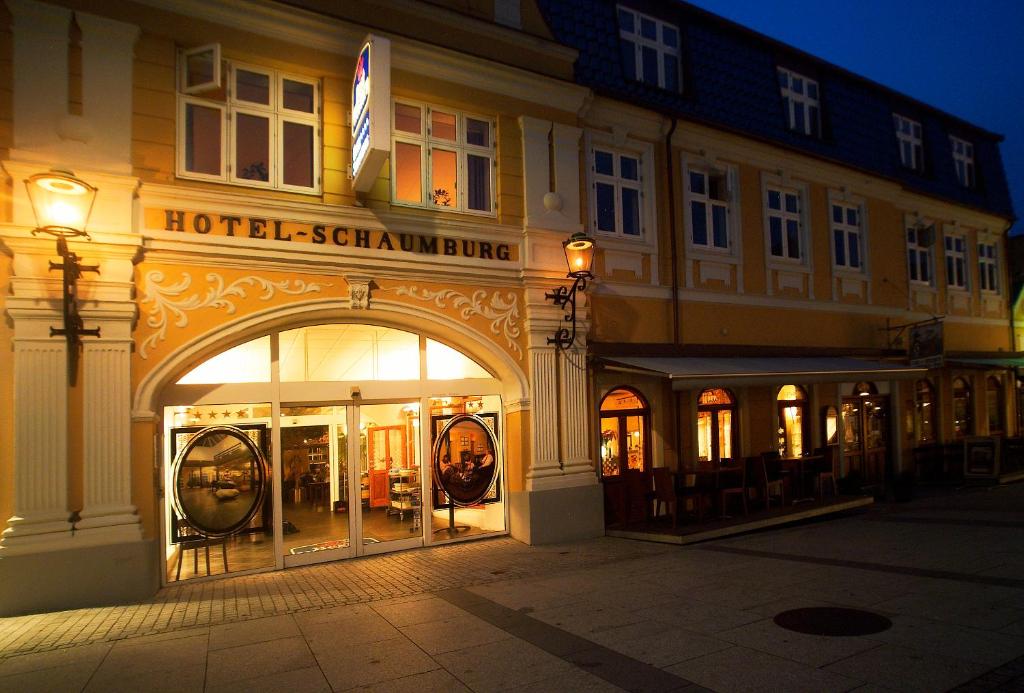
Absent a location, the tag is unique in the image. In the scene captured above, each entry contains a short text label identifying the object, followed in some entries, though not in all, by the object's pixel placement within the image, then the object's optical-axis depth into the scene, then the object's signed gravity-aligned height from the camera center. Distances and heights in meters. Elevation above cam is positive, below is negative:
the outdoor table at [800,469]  12.20 -1.41
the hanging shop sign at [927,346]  14.40 +0.93
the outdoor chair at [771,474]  11.29 -1.38
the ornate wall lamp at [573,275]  9.80 +1.79
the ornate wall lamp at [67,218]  6.83 +1.99
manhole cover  5.71 -1.99
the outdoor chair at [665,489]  10.17 -1.39
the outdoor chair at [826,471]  12.69 -1.47
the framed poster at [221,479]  8.08 -0.85
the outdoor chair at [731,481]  10.66 -1.41
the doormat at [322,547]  8.68 -1.82
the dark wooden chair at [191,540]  8.00 -1.55
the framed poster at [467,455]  9.79 -0.79
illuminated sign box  7.65 +3.41
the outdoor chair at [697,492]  10.42 -1.48
